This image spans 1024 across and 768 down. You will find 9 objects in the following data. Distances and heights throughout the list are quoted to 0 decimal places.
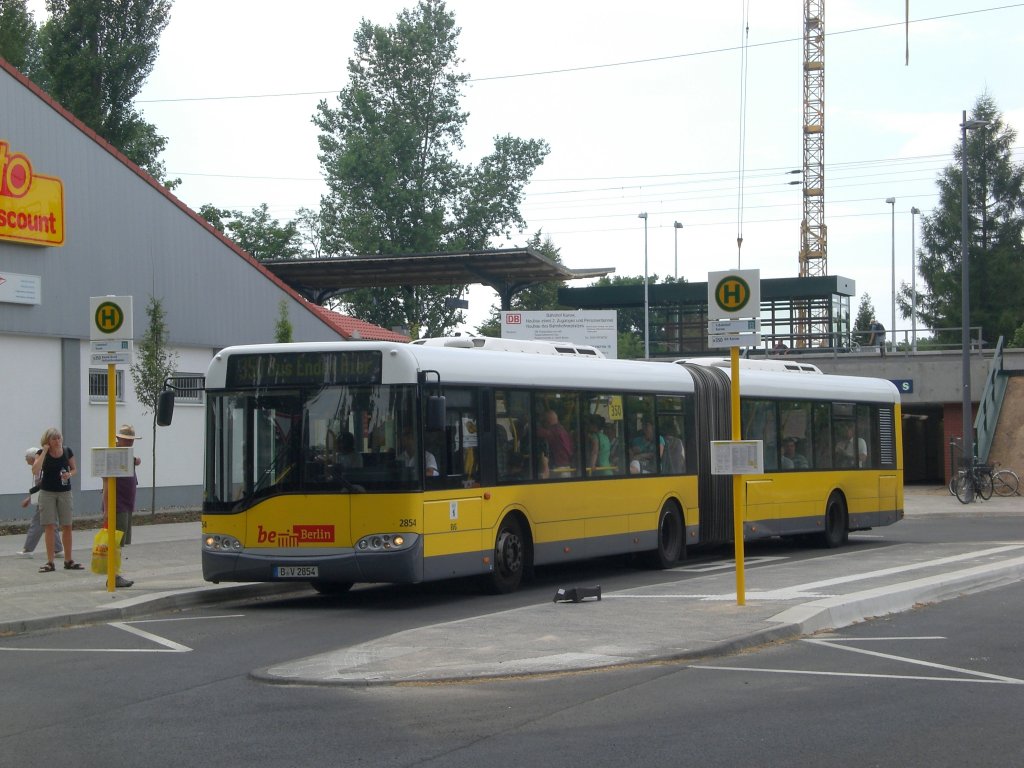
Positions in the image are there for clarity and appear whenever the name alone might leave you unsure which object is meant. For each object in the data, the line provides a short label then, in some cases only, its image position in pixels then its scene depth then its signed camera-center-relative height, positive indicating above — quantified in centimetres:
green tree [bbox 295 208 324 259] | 7461 +1073
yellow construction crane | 9650 +1891
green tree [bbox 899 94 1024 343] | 6744 +970
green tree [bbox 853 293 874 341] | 9708 +827
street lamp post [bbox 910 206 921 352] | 7062 +750
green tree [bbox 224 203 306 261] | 7288 +988
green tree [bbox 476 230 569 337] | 8394 +772
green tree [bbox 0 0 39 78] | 5394 +1553
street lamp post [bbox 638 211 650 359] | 5591 +402
